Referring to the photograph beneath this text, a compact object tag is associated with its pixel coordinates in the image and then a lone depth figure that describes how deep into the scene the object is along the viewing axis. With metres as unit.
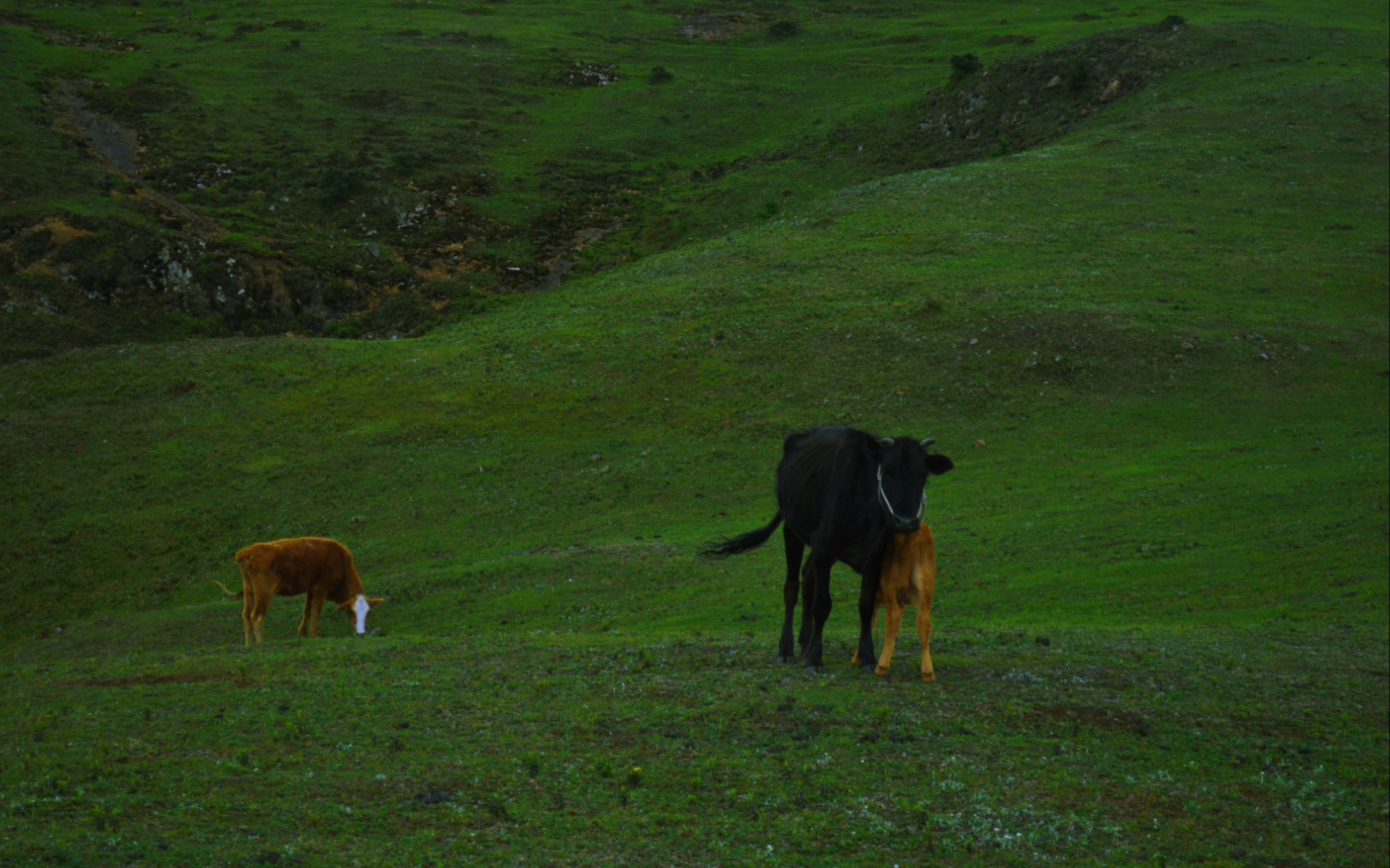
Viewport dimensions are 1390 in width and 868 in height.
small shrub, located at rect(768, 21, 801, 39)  118.81
